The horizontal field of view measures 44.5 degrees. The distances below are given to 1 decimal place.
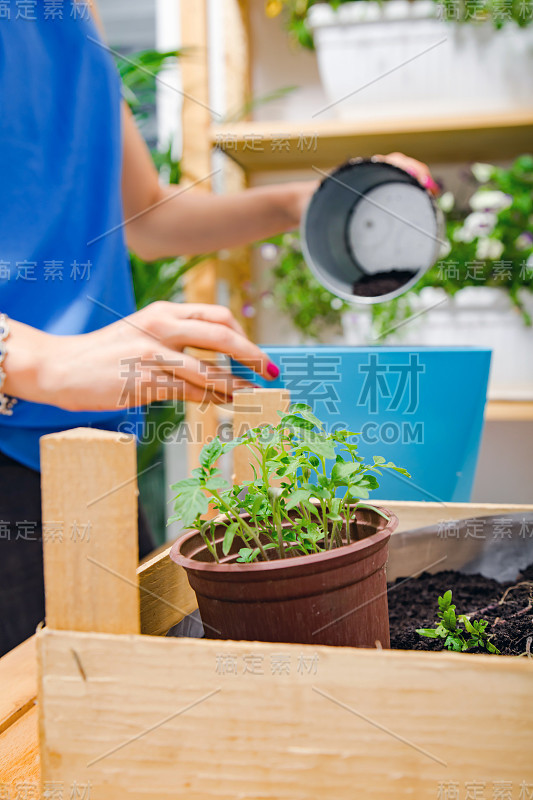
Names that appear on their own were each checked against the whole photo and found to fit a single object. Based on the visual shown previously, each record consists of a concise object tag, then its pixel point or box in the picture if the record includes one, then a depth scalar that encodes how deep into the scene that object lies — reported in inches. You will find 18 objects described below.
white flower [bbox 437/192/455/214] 61.1
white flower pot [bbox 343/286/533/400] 54.4
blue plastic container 21.6
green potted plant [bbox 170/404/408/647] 13.6
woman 23.1
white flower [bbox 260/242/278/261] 65.2
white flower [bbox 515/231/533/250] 55.3
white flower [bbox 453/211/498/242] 56.0
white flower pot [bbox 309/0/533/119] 54.3
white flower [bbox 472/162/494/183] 58.4
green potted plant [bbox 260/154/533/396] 54.5
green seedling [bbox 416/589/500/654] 16.1
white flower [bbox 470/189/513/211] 56.1
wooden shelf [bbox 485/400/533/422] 52.3
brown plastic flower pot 13.4
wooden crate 12.1
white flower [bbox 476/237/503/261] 56.5
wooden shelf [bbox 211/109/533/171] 54.8
